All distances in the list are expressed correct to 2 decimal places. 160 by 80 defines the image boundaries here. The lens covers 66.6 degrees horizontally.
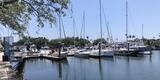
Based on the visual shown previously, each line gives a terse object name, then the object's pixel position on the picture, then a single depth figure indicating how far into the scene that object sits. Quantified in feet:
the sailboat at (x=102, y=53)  82.28
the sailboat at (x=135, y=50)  94.60
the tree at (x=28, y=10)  15.28
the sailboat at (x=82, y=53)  85.26
